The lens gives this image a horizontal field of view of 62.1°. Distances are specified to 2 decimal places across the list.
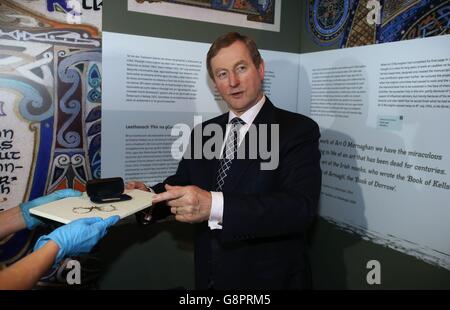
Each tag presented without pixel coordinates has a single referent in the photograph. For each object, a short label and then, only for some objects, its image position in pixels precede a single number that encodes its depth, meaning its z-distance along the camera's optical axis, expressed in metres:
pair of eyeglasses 1.19
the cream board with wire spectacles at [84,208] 1.14
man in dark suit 1.23
